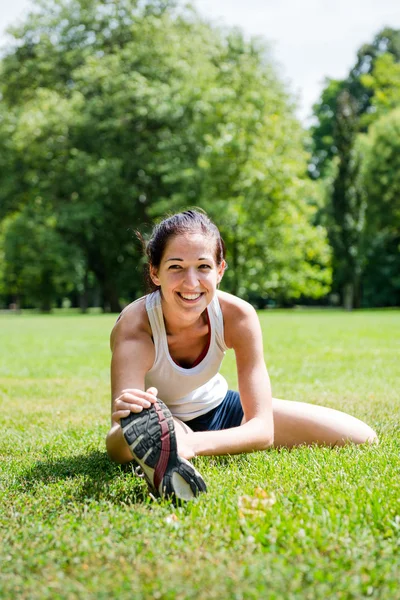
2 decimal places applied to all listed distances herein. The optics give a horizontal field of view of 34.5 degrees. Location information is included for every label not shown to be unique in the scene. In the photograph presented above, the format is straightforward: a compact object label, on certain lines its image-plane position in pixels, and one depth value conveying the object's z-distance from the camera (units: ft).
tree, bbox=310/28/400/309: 120.47
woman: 11.60
